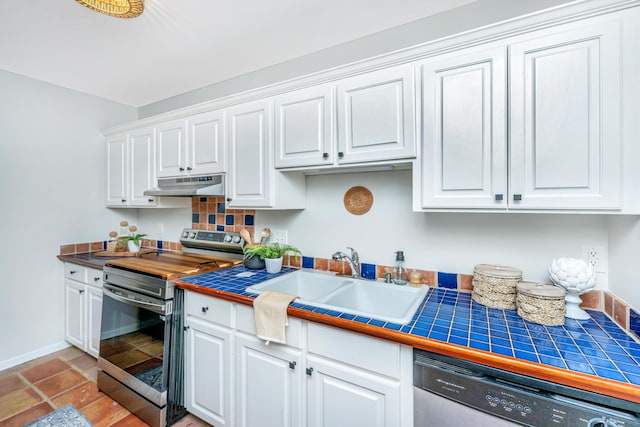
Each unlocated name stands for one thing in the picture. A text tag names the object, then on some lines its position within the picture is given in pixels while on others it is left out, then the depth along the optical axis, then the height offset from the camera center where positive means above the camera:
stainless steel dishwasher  0.82 -0.59
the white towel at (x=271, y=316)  1.36 -0.49
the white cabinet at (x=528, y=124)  1.08 +0.37
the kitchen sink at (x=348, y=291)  1.59 -0.47
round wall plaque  1.89 +0.08
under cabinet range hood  2.09 +0.20
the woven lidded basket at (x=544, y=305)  1.16 -0.38
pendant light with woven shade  1.46 +1.10
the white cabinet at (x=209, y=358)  1.61 -0.85
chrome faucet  1.80 -0.30
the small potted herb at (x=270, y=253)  2.01 -0.29
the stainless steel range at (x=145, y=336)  1.76 -0.81
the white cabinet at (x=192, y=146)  2.14 +0.53
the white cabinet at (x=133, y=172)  2.57 +0.39
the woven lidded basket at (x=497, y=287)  1.33 -0.35
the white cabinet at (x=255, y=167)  1.89 +0.31
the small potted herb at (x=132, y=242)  2.77 -0.29
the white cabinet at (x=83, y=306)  2.40 -0.82
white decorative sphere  1.20 -0.26
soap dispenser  1.70 -0.36
